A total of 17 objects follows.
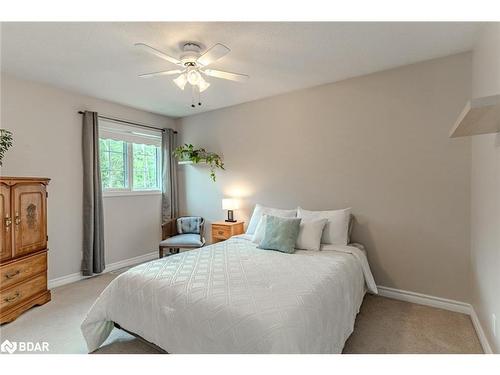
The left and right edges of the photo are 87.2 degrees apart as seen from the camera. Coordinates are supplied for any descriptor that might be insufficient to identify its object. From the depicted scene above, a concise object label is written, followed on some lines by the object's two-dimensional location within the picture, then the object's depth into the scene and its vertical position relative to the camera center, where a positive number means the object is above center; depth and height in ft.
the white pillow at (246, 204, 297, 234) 10.50 -1.17
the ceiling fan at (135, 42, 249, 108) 7.33 +3.46
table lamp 12.84 -0.93
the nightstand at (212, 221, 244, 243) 12.14 -2.11
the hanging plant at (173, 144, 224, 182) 14.01 +1.57
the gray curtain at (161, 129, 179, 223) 15.06 +0.38
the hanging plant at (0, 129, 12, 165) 8.24 +1.43
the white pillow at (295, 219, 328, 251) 8.96 -1.74
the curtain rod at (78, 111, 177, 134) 12.31 +3.27
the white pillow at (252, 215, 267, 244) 9.78 -1.76
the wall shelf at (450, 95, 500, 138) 3.77 +1.08
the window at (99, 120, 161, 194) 12.91 +1.47
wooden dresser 7.98 -1.92
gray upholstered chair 12.30 -2.52
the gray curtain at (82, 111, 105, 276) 11.61 -0.67
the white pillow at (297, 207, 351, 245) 9.32 -1.53
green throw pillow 8.80 -1.71
